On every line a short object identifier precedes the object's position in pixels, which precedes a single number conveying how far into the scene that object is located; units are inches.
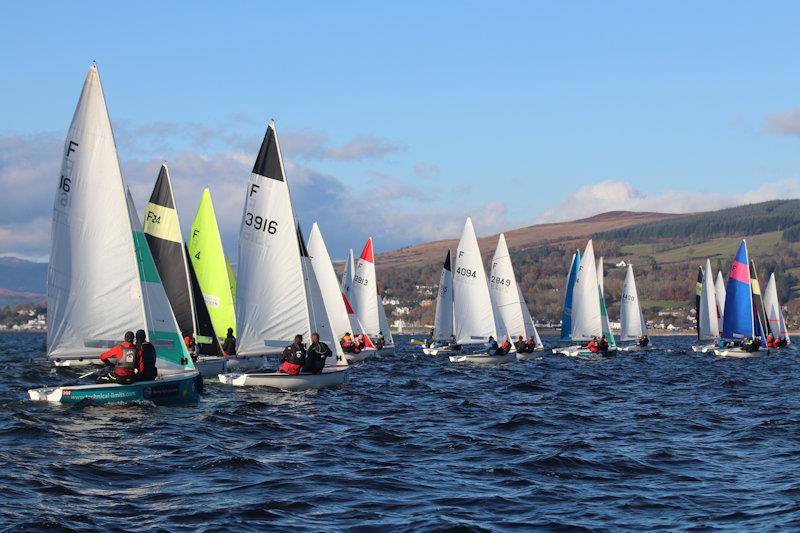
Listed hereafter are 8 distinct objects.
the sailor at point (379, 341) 2463.1
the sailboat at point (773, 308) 3476.9
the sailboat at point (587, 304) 2655.0
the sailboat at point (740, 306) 2519.7
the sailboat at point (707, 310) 3484.3
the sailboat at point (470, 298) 2201.0
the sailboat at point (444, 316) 2615.7
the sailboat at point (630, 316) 3255.4
